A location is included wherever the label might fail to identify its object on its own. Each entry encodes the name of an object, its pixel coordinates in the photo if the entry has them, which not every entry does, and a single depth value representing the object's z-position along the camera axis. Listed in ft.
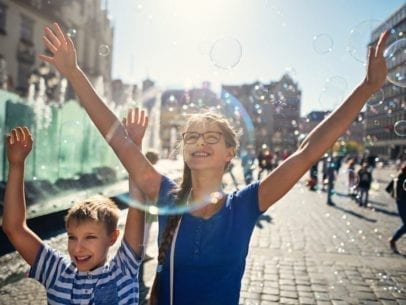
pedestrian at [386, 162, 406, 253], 24.18
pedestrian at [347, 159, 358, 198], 51.91
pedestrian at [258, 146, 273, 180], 66.28
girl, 6.02
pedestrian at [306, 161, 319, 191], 62.49
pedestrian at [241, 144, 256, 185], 59.62
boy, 6.63
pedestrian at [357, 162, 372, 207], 43.39
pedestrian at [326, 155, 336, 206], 44.29
